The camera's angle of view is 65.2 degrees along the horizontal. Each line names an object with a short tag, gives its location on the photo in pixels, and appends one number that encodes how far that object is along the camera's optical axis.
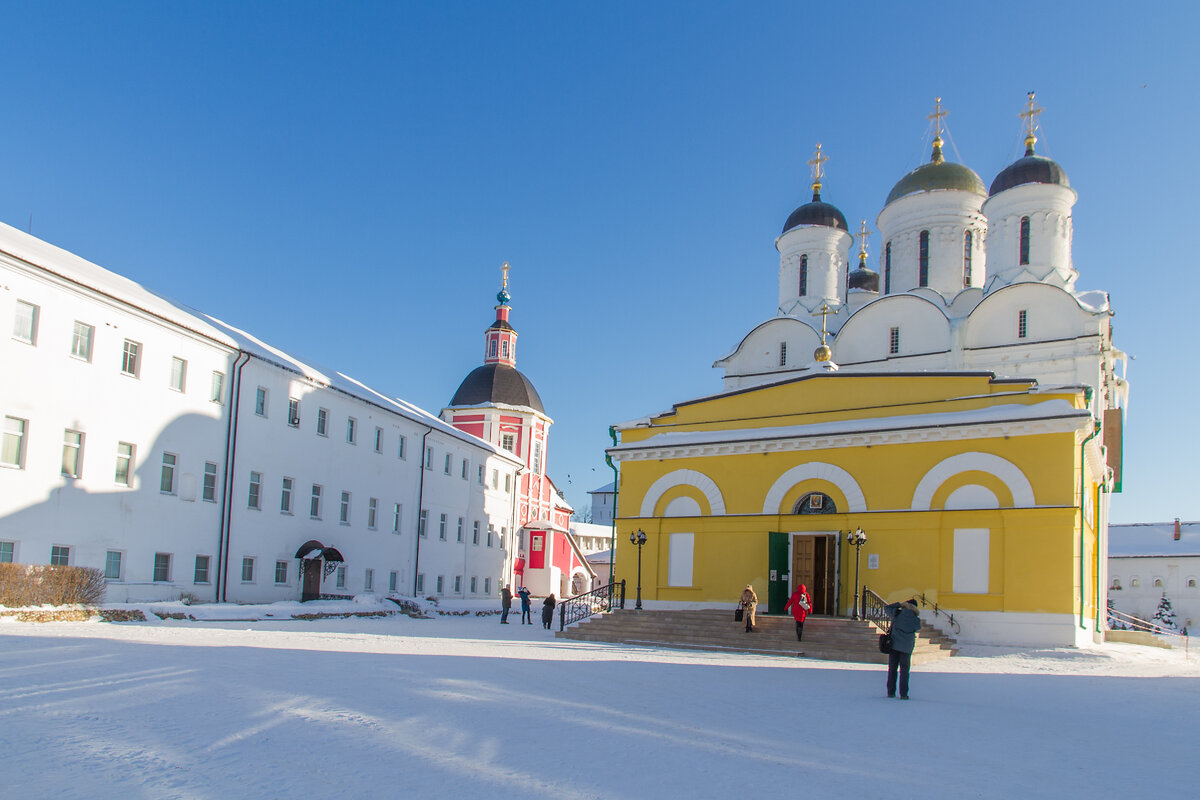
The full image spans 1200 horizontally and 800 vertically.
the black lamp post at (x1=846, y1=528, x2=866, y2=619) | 20.19
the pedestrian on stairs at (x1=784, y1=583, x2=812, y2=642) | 18.39
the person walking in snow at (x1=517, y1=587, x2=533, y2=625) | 27.32
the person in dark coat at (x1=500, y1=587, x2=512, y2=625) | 27.14
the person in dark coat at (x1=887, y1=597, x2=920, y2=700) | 11.14
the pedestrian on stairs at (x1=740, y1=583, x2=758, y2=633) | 19.56
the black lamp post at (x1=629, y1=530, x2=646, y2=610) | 23.45
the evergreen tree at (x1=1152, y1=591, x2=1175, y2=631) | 49.33
